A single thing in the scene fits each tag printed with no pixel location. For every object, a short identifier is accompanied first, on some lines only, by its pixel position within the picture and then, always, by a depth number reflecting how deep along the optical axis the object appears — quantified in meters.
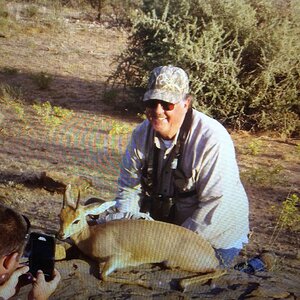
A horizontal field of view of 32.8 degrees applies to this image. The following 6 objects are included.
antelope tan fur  2.99
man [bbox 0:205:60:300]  1.85
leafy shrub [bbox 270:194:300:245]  4.96
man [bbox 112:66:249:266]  3.20
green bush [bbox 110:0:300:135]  7.99
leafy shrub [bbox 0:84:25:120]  8.37
